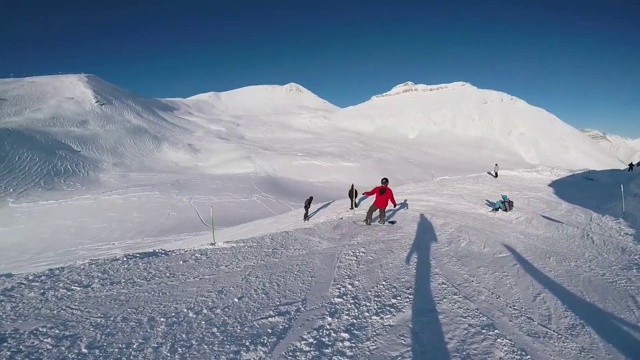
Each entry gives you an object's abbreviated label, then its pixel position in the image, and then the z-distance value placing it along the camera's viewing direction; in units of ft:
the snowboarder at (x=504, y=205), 40.76
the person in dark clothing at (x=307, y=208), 42.55
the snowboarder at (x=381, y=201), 33.09
